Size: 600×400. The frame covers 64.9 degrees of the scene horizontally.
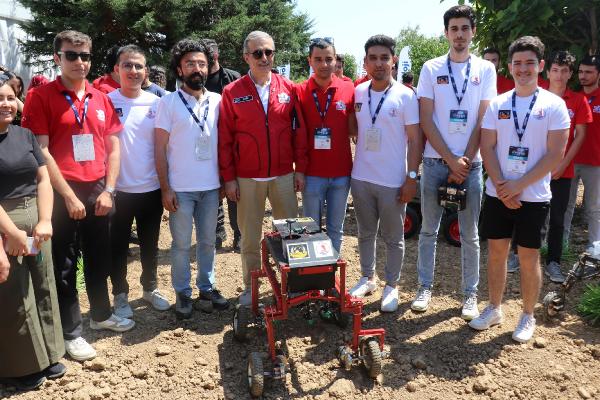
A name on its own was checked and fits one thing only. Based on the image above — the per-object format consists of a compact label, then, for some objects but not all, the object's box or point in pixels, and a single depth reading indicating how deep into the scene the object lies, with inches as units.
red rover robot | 119.6
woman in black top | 110.8
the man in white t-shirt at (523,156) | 129.4
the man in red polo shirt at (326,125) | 150.8
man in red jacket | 147.6
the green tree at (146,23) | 606.5
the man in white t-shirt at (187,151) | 145.5
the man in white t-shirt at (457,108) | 143.3
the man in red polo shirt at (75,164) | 127.4
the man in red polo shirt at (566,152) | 177.5
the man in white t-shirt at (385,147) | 147.5
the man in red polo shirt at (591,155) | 186.5
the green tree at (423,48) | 1422.2
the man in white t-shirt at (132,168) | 147.3
